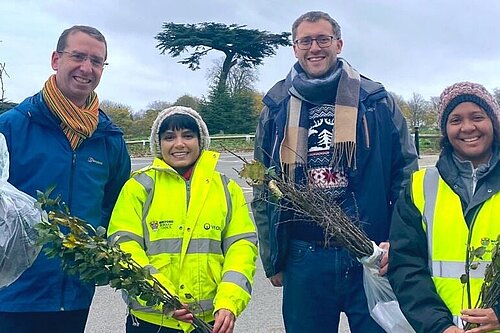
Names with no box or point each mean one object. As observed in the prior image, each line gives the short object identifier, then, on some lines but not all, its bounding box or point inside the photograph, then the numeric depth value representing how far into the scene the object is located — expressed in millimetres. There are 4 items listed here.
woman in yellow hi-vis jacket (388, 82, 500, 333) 2553
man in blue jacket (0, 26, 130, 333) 3020
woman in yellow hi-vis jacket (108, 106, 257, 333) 2969
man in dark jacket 3271
